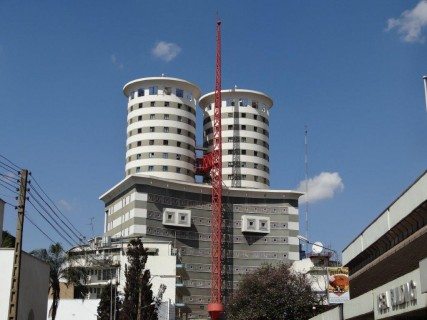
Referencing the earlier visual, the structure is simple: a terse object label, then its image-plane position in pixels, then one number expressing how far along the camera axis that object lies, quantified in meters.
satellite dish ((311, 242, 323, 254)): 114.94
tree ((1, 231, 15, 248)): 72.96
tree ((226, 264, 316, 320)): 80.62
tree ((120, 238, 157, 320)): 74.69
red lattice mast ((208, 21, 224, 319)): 130.25
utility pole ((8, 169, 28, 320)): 29.89
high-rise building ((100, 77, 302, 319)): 129.25
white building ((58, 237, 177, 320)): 92.69
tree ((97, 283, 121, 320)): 77.81
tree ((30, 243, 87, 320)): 74.00
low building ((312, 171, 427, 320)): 27.12
